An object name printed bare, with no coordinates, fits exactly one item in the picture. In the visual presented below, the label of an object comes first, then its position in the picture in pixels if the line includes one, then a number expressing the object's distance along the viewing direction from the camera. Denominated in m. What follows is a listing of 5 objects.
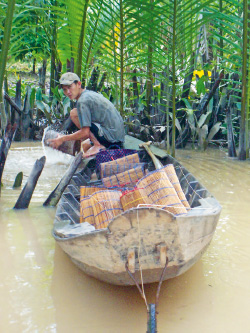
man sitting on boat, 4.38
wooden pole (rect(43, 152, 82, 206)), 3.72
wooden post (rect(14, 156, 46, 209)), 3.64
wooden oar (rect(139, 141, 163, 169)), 3.27
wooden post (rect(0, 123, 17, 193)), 3.66
